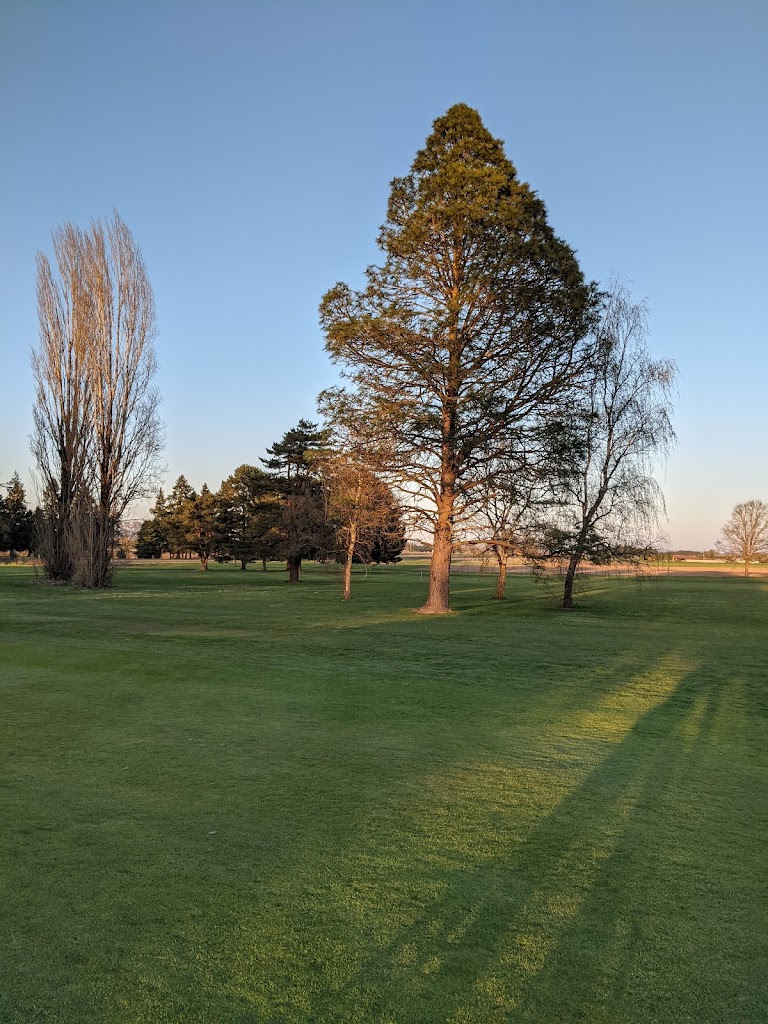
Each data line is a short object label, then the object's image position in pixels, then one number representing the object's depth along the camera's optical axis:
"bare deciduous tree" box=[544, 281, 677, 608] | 25.78
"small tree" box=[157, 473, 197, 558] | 67.69
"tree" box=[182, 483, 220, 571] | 64.50
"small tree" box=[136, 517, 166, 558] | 92.25
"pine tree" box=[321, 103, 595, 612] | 21.03
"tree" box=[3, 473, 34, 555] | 75.38
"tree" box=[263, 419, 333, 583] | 43.12
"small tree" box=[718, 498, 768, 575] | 60.94
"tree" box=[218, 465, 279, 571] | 49.00
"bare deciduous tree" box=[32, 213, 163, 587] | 36.91
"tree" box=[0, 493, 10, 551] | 68.12
